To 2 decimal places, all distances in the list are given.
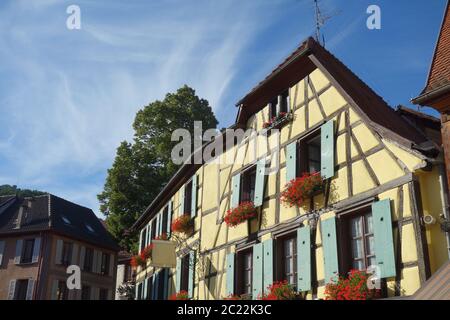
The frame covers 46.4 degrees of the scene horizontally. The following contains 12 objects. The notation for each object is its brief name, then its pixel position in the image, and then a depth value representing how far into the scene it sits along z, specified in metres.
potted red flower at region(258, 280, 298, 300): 9.63
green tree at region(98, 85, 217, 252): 26.09
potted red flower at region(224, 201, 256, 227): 11.79
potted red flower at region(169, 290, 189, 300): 13.73
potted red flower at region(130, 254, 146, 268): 19.66
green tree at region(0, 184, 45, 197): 44.61
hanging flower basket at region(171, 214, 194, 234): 15.27
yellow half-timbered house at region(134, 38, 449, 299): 7.97
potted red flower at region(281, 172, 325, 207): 9.92
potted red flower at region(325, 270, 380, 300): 7.96
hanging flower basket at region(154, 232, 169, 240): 17.26
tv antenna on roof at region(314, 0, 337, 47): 13.28
